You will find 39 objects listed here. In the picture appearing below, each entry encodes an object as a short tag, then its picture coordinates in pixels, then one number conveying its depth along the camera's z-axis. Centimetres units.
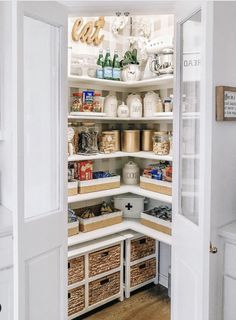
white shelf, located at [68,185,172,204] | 266
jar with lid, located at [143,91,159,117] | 298
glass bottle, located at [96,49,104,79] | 289
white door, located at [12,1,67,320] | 150
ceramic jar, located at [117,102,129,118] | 303
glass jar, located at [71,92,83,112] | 278
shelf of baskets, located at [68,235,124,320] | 256
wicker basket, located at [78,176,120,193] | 277
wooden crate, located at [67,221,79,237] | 265
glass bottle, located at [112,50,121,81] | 295
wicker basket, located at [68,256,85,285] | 254
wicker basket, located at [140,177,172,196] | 275
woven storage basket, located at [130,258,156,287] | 296
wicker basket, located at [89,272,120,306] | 269
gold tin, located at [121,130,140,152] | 308
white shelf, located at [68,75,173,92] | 270
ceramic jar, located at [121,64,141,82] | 296
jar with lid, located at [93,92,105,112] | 288
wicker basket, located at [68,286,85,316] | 255
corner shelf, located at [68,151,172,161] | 264
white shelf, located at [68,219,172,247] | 262
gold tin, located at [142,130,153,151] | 309
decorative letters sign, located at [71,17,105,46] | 283
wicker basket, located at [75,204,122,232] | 277
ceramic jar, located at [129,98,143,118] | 302
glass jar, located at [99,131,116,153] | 297
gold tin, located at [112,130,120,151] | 308
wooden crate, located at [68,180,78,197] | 267
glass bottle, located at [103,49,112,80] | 290
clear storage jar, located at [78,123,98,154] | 284
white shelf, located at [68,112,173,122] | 269
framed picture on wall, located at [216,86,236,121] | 167
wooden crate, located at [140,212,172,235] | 279
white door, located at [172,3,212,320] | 134
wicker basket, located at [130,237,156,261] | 294
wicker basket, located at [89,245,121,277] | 268
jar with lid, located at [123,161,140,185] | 319
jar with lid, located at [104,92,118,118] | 301
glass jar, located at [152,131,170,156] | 279
